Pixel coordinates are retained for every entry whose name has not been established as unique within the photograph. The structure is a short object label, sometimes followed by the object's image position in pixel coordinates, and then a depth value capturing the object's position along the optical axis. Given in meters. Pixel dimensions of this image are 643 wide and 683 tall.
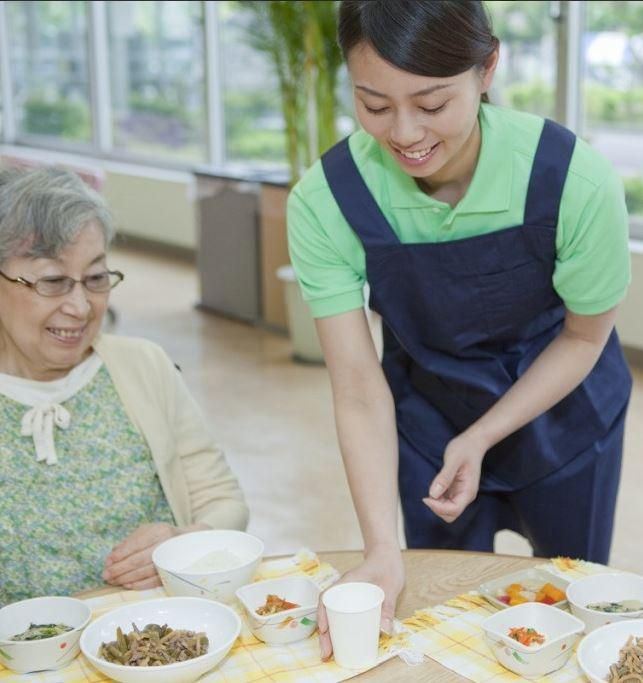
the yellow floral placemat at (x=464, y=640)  1.40
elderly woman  1.84
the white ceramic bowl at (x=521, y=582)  1.56
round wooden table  1.60
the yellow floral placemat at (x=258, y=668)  1.41
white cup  1.39
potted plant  4.86
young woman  1.55
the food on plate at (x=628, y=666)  1.33
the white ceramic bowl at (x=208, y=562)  1.58
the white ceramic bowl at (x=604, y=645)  1.38
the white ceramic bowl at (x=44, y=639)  1.42
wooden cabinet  5.68
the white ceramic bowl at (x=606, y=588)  1.54
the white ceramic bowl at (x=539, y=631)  1.37
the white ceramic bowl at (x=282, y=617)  1.46
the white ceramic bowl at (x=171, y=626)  1.37
